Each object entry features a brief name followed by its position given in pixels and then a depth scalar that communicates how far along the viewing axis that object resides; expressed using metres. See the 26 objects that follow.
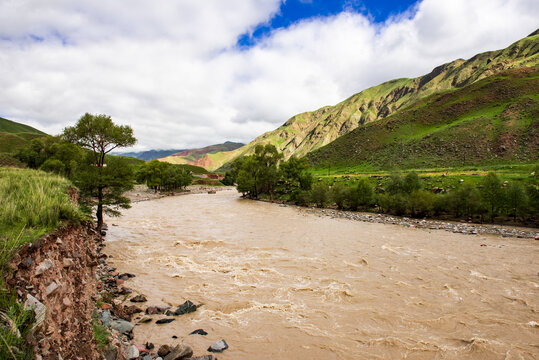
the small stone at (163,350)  7.83
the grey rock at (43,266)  4.65
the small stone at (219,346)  8.34
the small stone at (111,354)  6.41
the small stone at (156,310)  10.64
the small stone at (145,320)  9.86
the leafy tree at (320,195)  58.44
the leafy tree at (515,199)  35.70
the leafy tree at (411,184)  49.92
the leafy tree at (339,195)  54.62
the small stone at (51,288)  4.68
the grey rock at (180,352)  7.58
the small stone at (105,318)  8.22
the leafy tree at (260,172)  73.75
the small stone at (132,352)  7.16
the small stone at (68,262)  6.05
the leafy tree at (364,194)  51.84
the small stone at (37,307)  3.92
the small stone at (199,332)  9.27
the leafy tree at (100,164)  22.11
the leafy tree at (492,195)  37.47
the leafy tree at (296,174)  66.19
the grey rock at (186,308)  10.72
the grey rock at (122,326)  8.70
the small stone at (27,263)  4.37
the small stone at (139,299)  11.68
